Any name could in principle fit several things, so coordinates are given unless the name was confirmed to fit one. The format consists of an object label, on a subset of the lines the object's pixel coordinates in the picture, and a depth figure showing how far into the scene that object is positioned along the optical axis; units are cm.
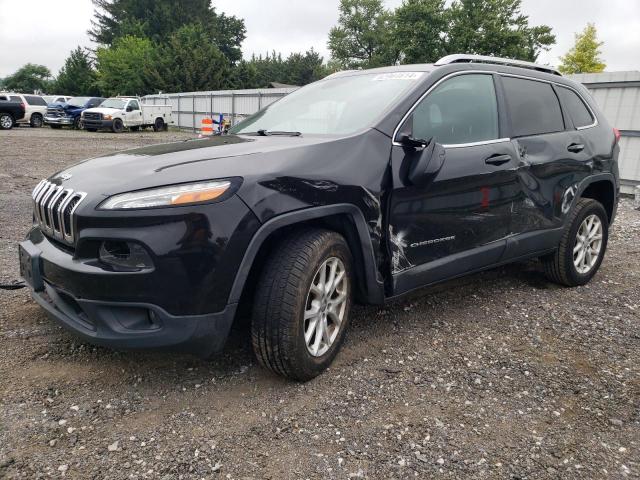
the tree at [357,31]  6431
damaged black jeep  235
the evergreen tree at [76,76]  5568
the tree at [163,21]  6234
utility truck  2434
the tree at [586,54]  3678
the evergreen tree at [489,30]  4209
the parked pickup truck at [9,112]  2262
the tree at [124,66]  4775
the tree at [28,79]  8519
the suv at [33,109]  2511
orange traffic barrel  1702
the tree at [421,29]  4403
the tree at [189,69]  4222
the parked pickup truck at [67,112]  2597
